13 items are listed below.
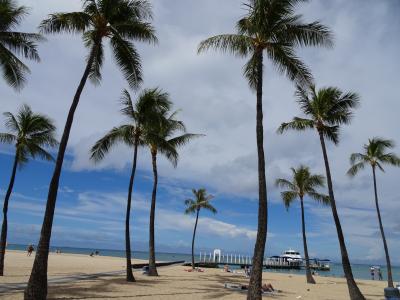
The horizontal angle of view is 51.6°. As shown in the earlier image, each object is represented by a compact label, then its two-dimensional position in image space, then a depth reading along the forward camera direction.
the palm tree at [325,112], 21.06
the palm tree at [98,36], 12.93
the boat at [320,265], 80.81
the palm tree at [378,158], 28.59
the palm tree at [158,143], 24.93
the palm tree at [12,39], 17.80
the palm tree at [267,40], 15.12
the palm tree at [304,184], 33.03
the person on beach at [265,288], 20.33
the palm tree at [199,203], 47.12
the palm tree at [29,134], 22.78
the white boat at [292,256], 81.06
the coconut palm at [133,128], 23.25
